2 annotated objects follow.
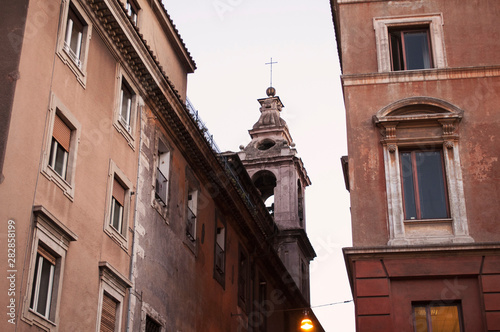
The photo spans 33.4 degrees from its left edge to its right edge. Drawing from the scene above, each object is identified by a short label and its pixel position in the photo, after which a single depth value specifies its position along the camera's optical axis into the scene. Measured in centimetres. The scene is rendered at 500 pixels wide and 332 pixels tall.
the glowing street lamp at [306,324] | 2667
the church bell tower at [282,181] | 4431
